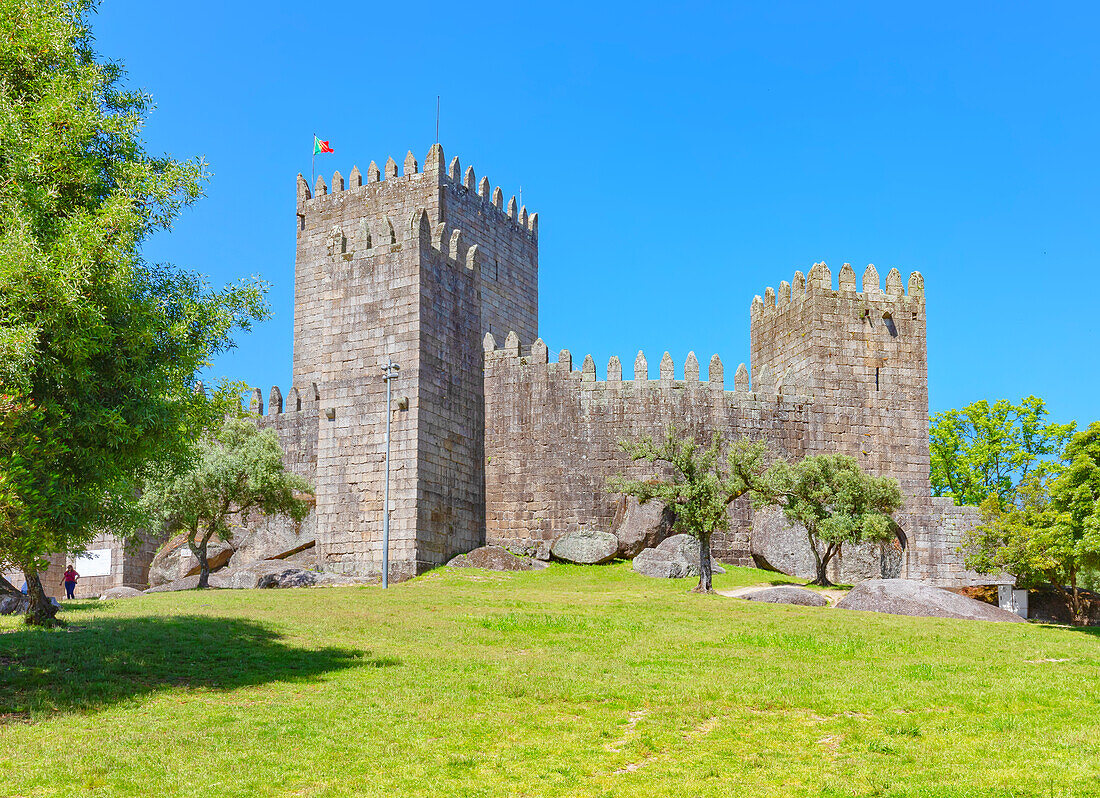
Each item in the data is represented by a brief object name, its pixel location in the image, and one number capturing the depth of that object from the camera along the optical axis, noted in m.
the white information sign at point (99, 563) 36.88
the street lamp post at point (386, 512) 27.36
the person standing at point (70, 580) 29.09
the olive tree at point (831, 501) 27.41
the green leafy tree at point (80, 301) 12.87
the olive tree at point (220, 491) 28.95
